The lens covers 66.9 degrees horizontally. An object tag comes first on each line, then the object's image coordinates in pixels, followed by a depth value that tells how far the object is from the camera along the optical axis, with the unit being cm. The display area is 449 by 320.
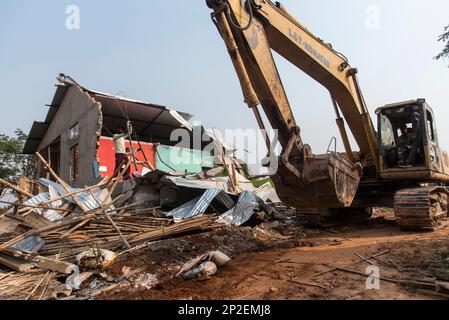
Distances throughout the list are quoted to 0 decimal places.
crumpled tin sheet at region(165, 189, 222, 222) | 730
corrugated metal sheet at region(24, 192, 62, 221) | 789
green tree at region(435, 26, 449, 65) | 1485
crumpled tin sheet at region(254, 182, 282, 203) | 1002
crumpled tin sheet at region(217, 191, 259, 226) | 737
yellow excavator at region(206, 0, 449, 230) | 509
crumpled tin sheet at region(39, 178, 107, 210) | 827
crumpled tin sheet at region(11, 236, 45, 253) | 530
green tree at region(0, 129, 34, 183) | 2930
